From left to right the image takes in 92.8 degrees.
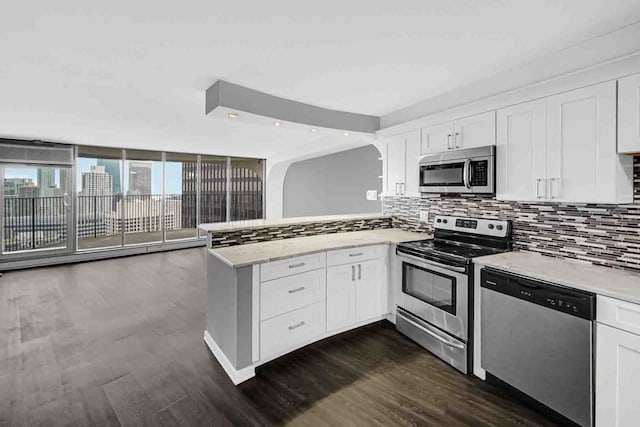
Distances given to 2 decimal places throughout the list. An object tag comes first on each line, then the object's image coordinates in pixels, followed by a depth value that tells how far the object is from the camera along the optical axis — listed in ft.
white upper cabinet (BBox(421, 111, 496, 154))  8.38
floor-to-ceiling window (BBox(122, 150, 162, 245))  22.17
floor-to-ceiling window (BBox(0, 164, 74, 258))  17.75
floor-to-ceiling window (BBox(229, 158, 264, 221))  27.12
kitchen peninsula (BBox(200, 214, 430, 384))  7.30
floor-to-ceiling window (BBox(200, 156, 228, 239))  25.52
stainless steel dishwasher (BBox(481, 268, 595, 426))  5.49
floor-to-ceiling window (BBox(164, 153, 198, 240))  23.80
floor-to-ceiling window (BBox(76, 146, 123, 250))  20.13
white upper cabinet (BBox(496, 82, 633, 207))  6.15
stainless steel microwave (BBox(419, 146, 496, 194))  8.33
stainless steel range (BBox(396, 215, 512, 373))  7.59
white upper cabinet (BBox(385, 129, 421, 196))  10.72
